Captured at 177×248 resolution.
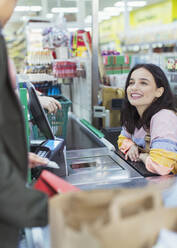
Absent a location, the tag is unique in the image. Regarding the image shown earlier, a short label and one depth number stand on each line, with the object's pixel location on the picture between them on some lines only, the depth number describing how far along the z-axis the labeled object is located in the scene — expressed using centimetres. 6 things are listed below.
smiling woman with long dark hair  160
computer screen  147
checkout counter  102
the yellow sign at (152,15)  1244
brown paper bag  61
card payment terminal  138
